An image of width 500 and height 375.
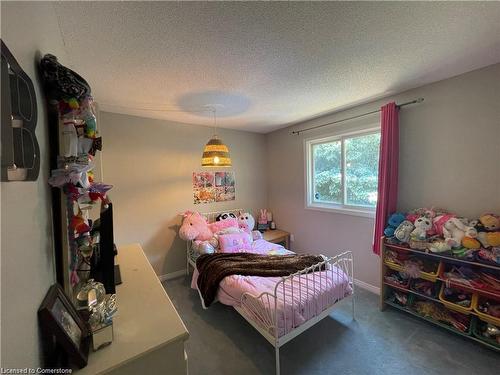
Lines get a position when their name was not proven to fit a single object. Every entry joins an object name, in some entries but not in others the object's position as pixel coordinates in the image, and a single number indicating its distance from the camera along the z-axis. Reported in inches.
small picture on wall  137.0
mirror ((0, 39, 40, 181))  18.3
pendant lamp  98.1
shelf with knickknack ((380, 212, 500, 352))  66.9
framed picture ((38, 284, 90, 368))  25.4
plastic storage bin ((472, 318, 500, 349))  66.6
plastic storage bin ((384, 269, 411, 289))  85.6
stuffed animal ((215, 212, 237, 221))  137.6
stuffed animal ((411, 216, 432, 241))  79.3
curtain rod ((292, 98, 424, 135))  86.9
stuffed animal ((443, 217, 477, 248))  70.7
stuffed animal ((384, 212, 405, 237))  88.9
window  107.4
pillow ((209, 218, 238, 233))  126.9
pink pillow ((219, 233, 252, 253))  111.3
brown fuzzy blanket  85.6
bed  64.2
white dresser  30.4
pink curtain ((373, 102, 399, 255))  90.8
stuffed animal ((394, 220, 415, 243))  83.7
